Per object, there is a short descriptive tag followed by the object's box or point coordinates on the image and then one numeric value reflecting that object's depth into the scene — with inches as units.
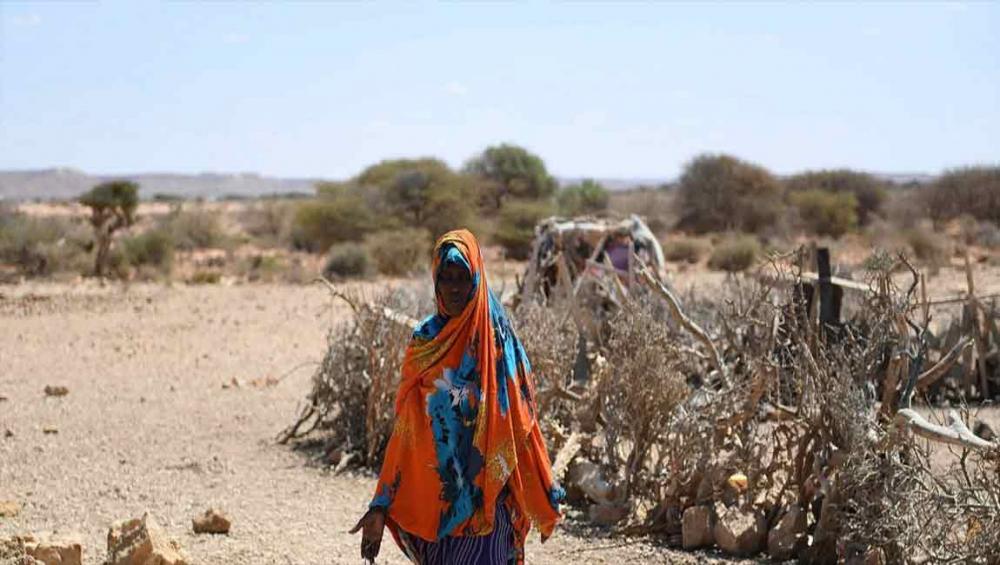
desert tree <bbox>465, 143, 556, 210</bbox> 1389.0
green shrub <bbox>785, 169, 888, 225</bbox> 1422.2
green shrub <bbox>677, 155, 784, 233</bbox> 1252.5
